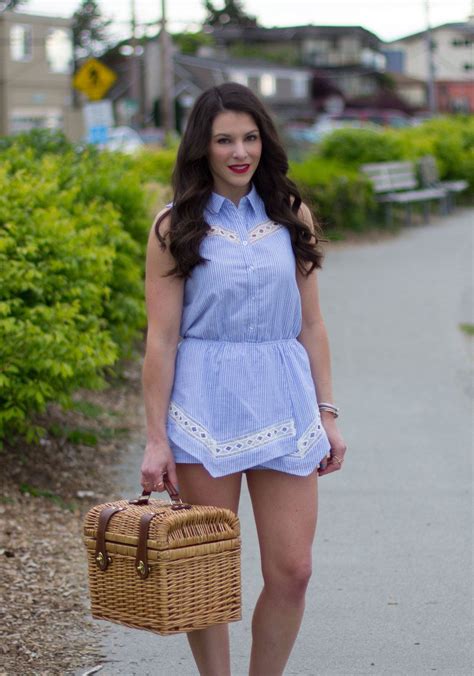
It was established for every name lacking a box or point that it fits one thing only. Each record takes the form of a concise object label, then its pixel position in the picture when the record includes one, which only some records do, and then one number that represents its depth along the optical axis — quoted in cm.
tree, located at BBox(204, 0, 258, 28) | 11431
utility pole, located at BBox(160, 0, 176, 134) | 2992
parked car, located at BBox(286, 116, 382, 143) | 4436
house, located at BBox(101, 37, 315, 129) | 6731
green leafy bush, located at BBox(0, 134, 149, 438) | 577
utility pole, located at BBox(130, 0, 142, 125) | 3999
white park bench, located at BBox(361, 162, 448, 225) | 2017
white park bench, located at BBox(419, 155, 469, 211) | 2277
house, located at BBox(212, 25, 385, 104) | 9538
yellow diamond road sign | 2786
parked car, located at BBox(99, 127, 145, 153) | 3281
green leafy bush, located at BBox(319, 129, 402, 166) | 2158
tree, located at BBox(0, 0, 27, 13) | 7275
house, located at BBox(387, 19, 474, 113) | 10300
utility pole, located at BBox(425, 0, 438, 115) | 5998
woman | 357
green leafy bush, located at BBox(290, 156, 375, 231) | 1853
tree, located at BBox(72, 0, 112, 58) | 9238
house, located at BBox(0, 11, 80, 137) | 4778
